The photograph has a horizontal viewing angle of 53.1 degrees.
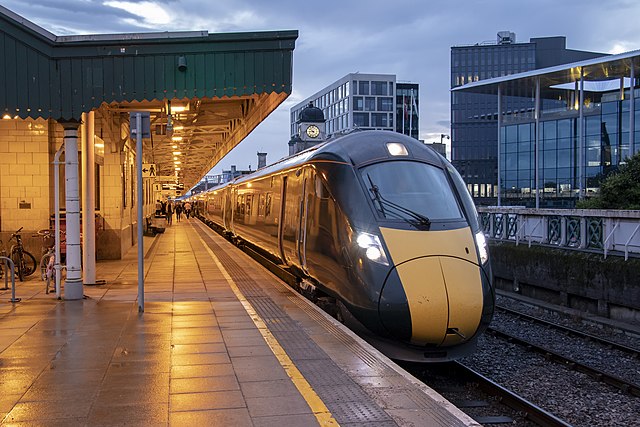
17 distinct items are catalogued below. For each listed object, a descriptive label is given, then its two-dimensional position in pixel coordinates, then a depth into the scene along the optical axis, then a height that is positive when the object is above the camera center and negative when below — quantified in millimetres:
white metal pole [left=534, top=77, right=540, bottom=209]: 48312 +5472
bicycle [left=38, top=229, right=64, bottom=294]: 11562 -1030
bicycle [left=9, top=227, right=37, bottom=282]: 13273 -1149
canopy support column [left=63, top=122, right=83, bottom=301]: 10617 -206
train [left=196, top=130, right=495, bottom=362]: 7590 -568
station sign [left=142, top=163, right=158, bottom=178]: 25484 +1366
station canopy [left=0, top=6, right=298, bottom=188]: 10031 +2187
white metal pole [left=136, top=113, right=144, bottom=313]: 9461 -186
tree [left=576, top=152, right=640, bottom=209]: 20047 +397
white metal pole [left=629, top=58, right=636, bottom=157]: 41844 +5743
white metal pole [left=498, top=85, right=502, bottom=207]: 52438 +6956
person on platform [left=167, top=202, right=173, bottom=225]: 49788 -997
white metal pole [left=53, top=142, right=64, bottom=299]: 10633 -536
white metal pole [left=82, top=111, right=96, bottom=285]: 11984 +392
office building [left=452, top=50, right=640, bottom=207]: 44906 +5586
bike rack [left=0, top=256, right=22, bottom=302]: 10034 -1377
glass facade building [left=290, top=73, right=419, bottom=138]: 88000 +14097
